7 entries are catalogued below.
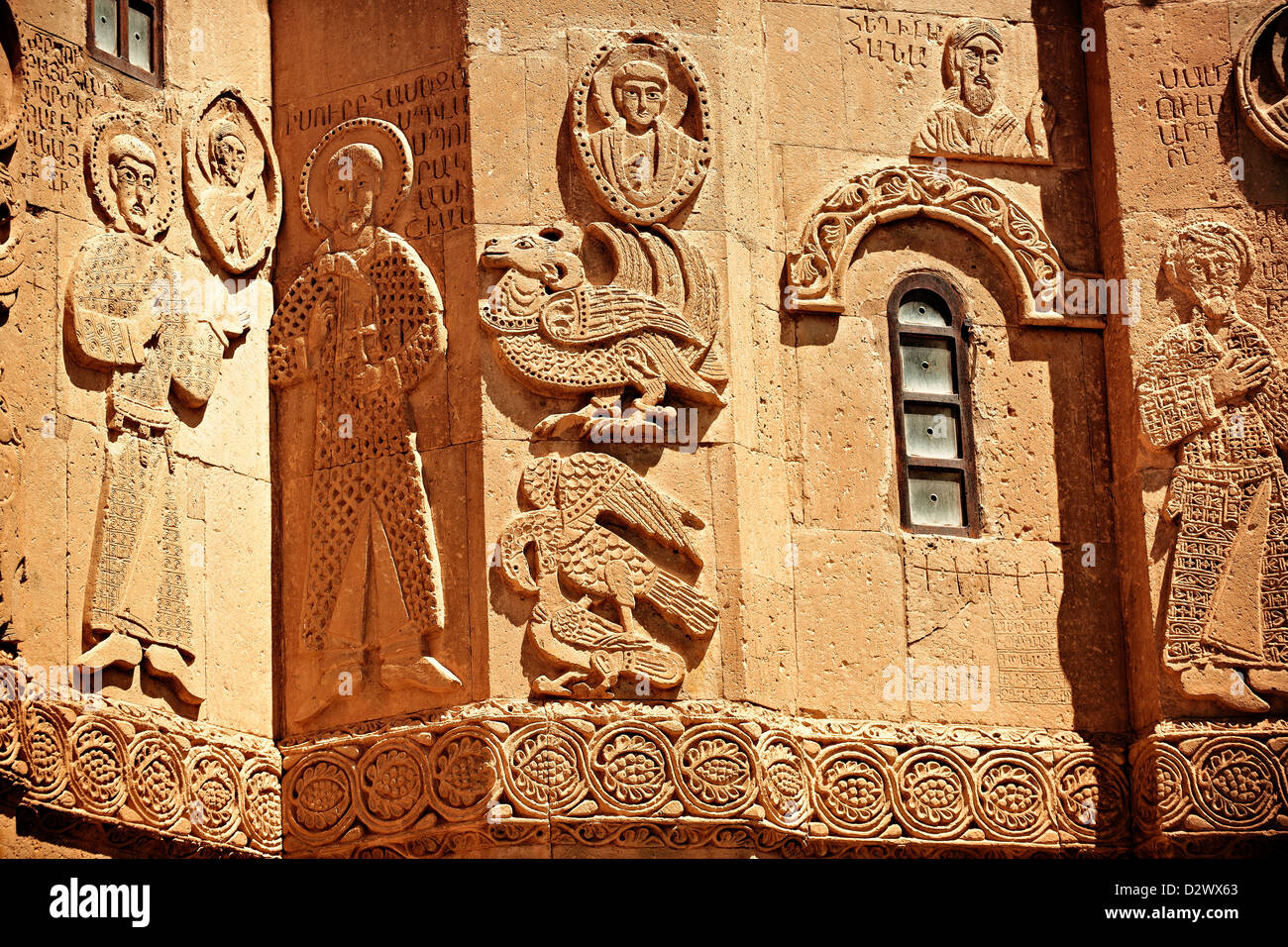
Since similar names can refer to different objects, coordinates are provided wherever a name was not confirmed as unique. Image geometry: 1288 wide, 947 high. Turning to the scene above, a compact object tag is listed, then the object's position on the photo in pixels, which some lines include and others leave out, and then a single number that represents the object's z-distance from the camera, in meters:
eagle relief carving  13.12
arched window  14.33
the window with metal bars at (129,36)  13.68
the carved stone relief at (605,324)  13.50
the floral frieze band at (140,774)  12.30
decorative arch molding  14.45
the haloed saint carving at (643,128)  13.80
